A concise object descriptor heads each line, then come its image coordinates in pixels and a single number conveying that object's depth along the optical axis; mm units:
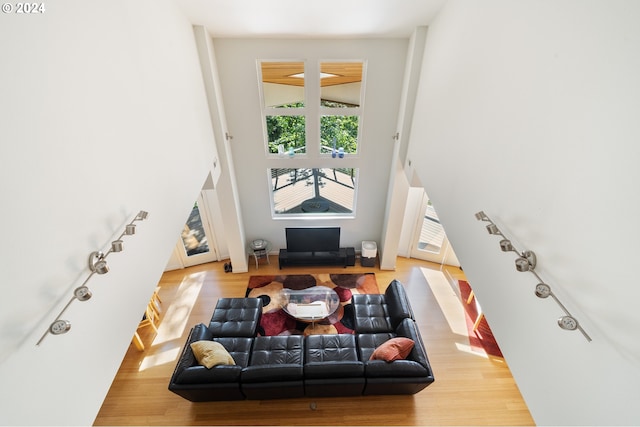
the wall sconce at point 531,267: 1320
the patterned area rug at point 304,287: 5184
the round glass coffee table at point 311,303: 5051
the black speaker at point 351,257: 6656
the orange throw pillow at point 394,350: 3684
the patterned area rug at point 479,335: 4730
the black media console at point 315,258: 6570
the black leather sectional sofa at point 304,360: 3484
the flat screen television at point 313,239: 6461
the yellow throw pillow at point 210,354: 3586
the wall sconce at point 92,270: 1390
